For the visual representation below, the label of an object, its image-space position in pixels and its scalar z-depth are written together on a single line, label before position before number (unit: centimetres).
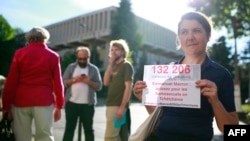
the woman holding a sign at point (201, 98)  217
